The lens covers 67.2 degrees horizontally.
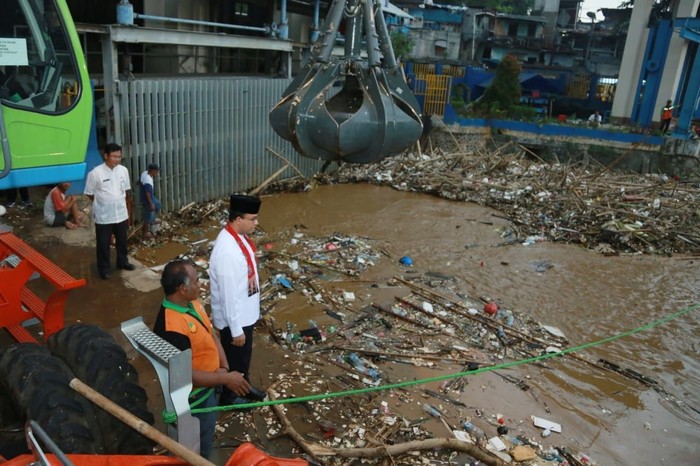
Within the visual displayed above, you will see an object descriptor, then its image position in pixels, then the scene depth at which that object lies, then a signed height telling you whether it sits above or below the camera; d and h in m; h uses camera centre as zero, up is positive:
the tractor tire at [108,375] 2.85 -1.74
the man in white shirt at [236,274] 3.86 -1.46
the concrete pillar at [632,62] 20.89 +1.64
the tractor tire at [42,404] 2.44 -1.61
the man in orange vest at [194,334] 3.02 -1.49
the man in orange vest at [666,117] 18.38 -0.35
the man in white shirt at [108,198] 6.40 -1.62
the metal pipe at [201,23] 9.05 +0.84
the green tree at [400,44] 24.86 +1.87
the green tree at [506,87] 21.38 +0.25
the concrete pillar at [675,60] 19.75 +1.73
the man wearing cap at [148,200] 8.52 -2.14
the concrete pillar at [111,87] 8.62 -0.41
